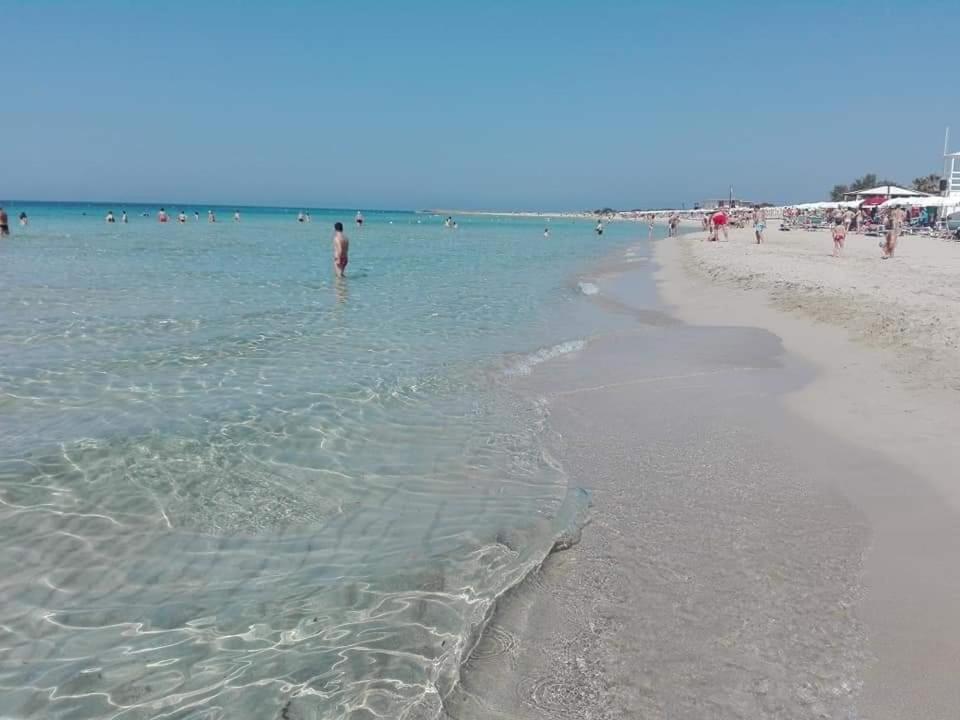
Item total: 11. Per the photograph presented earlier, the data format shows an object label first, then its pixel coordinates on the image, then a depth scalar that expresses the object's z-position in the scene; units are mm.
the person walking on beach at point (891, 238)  23344
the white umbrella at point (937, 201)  37750
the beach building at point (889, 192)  44656
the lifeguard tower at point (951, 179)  41469
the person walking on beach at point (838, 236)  25125
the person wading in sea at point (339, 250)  19297
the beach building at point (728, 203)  104075
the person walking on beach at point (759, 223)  35594
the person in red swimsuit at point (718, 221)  40038
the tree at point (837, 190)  102888
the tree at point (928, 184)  73244
